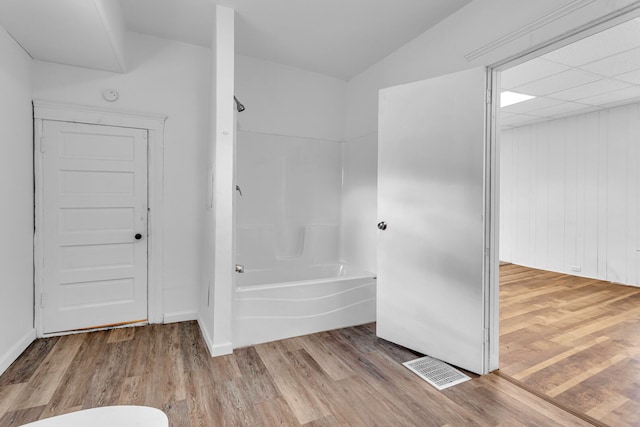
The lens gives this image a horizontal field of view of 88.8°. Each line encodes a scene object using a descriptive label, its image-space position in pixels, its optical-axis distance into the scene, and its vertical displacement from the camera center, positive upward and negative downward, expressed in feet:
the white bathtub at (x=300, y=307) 8.72 -2.73
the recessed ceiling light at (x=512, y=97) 13.56 +5.01
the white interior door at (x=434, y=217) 7.36 -0.10
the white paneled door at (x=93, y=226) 9.14 -0.43
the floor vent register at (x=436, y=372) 7.02 -3.61
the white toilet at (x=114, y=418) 2.43 -1.58
